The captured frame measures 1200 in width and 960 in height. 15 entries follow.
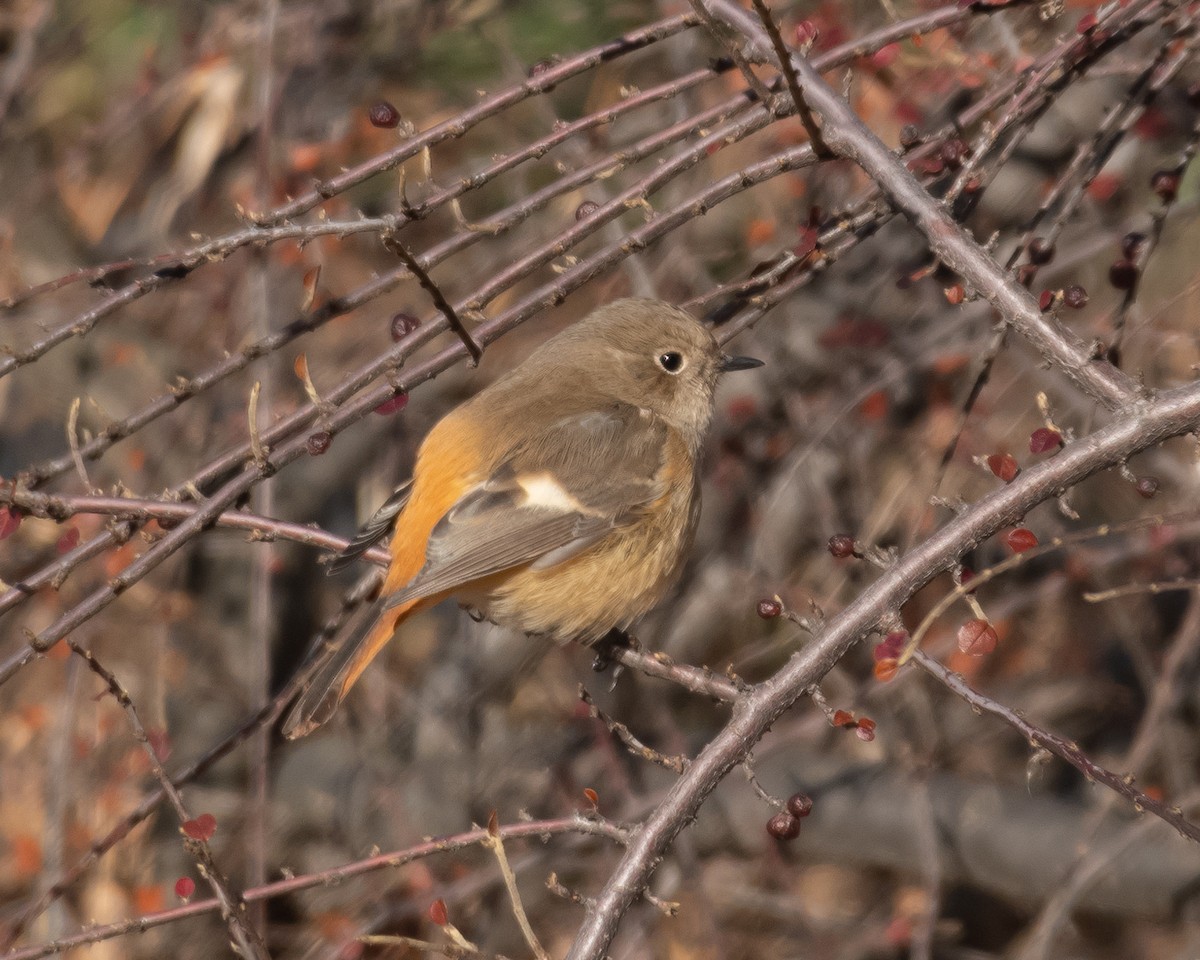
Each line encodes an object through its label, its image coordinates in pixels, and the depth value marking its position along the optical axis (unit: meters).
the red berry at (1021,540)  4.80
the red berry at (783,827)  4.80
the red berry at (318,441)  5.04
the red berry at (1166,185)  6.06
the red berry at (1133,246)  6.10
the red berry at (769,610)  5.09
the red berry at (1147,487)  4.68
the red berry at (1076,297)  5.40
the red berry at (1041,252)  5.88
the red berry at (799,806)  4.86
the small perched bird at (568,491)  6.98
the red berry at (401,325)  5.60
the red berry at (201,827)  4.91
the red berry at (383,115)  5.73
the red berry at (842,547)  4.90
